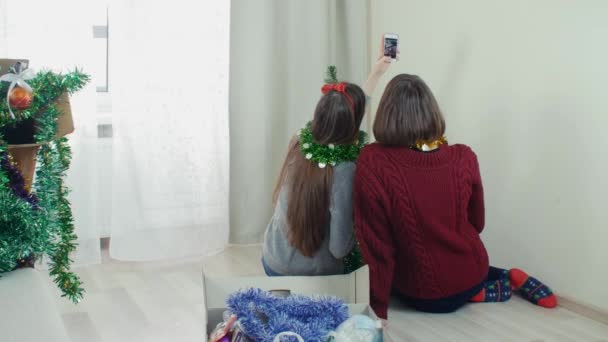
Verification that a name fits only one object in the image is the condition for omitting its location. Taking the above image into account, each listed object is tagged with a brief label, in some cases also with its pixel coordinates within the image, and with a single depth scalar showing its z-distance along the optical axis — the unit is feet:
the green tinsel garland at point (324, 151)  6.35
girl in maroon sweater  6.22
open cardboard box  4.31
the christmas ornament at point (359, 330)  3.65
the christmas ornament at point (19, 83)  4.16
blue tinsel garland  3.68
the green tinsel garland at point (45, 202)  4.15
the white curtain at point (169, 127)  8.93
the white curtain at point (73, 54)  8.06
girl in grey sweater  6.33
